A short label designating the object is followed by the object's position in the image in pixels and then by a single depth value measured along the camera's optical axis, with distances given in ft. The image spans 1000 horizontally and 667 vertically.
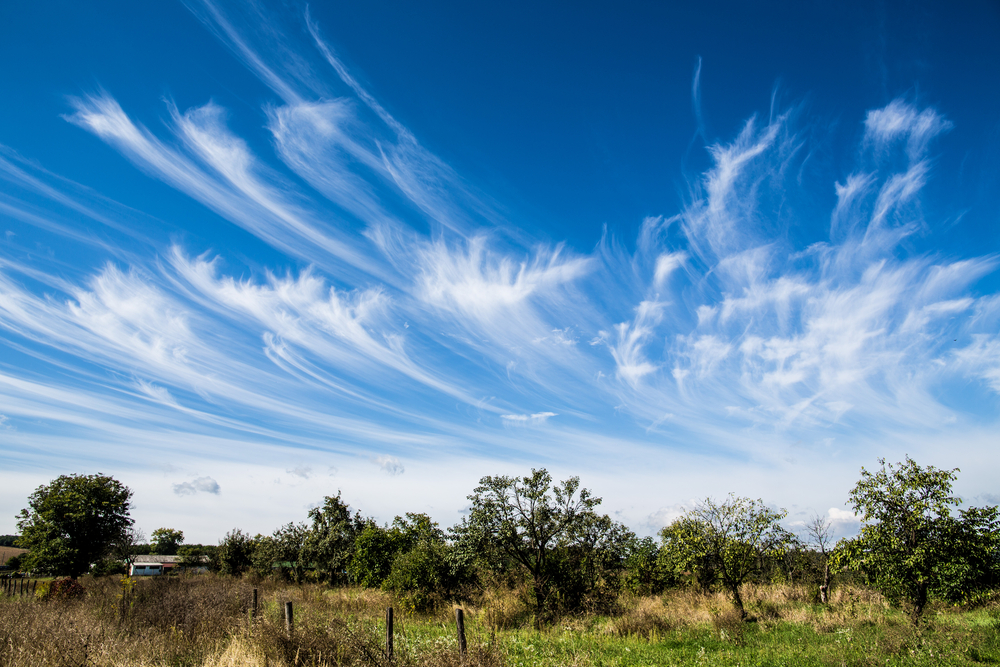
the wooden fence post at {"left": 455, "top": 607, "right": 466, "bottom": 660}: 31.00
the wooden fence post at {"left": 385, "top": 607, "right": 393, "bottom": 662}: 30.94
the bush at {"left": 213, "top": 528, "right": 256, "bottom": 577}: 147.14
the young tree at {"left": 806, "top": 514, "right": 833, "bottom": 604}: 76.92
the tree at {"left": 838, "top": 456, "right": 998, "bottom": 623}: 44.16
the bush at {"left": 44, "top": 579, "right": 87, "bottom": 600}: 66.08
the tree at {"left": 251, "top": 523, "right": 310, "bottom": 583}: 138.62
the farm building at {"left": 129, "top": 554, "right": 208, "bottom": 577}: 221.13
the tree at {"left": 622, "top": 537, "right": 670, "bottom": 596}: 100.17
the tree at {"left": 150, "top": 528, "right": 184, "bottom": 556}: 331.16
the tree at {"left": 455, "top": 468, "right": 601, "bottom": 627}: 63.41
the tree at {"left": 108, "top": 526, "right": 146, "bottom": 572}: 210.38
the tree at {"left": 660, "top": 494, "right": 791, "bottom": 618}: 62.54
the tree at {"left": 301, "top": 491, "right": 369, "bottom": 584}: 123.75
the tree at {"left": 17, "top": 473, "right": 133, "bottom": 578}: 118.73
